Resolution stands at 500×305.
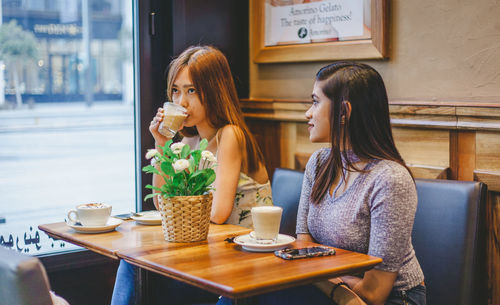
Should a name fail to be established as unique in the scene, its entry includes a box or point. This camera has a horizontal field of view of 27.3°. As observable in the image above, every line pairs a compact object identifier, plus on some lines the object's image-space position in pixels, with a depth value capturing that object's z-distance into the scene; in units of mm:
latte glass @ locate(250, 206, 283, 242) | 2624
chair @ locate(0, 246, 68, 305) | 2139
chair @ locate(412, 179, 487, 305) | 2883
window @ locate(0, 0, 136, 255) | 3443
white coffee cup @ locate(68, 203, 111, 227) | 2857
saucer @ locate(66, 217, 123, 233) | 2828
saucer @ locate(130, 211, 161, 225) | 2969
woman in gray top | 2639
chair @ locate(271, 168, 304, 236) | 3307
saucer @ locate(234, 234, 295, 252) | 2597
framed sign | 3400
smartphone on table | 2538
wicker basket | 2702
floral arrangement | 2714
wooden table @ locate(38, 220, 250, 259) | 2686
